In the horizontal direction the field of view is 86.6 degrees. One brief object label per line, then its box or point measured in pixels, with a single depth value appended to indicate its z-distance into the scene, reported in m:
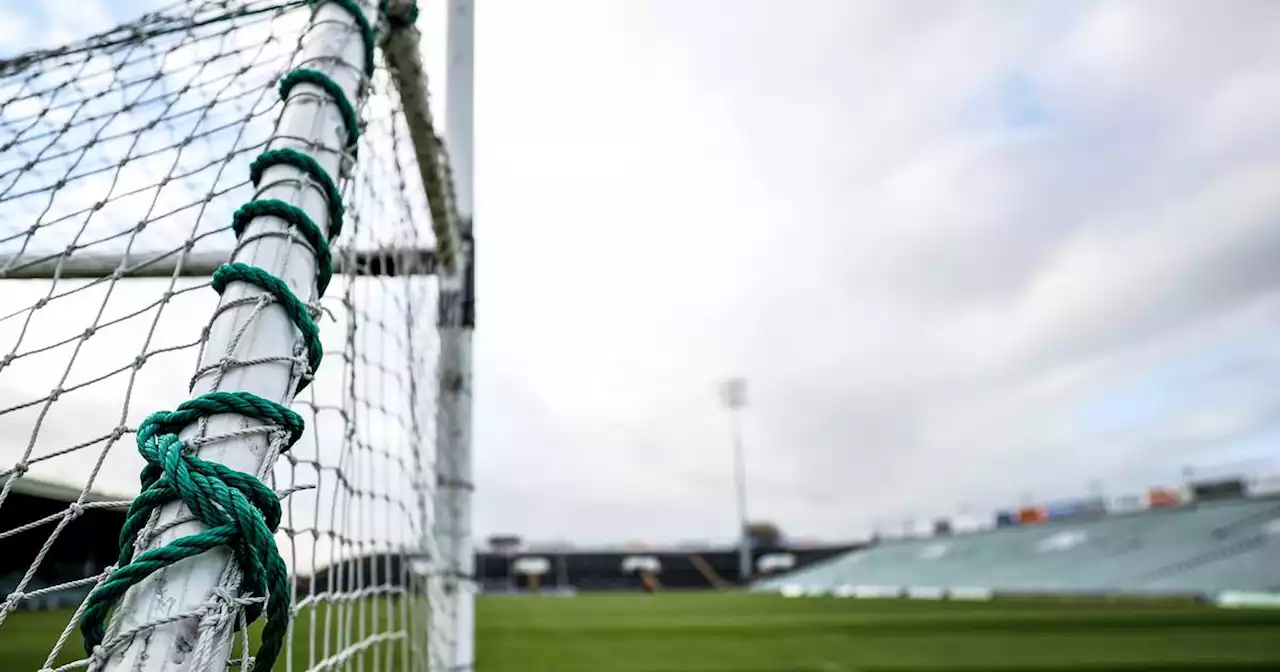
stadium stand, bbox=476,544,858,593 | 25.36
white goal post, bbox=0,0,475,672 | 0.53
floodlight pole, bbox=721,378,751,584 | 23.57
